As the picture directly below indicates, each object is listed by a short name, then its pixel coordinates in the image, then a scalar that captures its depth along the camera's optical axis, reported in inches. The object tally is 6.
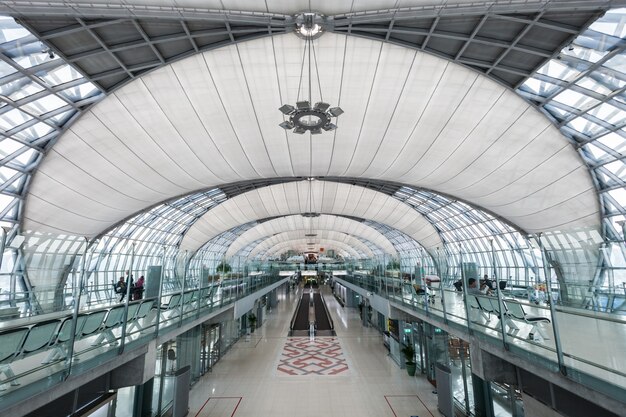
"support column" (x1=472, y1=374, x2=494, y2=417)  464.3
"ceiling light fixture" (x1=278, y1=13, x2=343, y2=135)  516.7
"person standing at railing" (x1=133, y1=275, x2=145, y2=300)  420.3
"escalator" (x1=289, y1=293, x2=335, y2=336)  1250.0
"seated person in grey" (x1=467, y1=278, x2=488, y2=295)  362.3
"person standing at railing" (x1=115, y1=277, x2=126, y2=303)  354.7
